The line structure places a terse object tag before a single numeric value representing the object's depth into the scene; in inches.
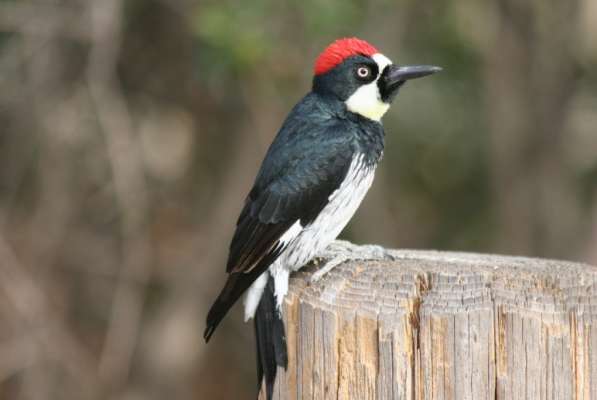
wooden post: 215.6
